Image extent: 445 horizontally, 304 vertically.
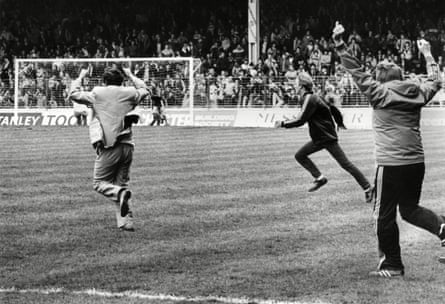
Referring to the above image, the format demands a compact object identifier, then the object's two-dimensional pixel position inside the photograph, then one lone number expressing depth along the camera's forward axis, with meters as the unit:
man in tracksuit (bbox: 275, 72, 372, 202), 14.71
